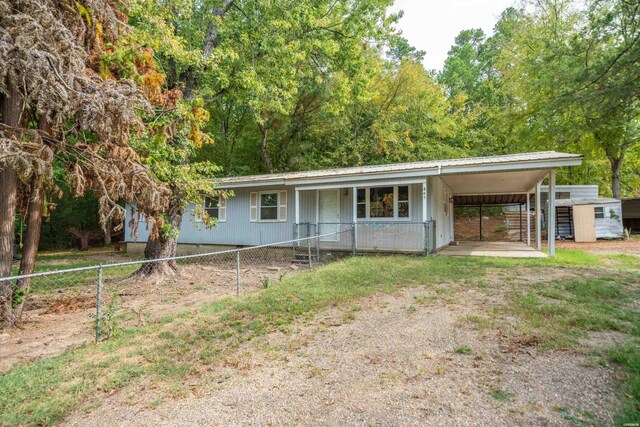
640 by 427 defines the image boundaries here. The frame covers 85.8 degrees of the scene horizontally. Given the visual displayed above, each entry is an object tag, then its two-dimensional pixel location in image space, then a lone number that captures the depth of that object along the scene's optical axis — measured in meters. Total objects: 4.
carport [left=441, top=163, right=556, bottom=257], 10.04
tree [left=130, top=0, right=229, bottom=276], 6.39
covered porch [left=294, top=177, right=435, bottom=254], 10.80
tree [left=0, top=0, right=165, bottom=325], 4.14
